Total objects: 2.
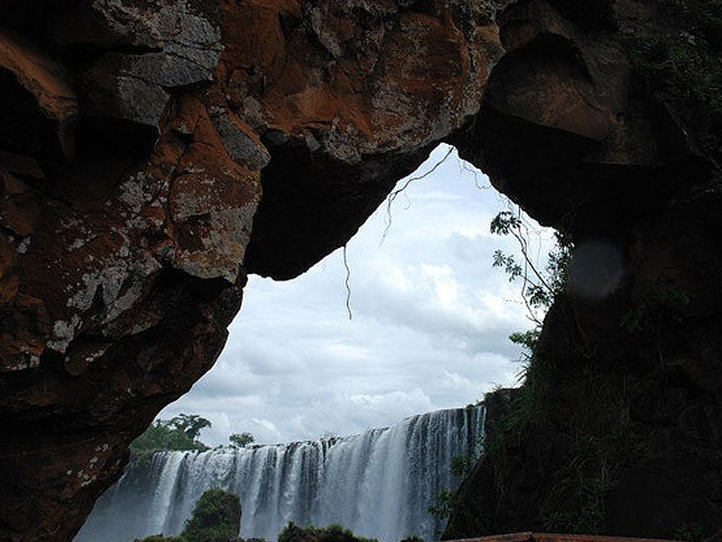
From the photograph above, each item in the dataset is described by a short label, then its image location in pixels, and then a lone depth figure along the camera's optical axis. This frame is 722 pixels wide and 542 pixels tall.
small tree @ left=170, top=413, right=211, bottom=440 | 44.75
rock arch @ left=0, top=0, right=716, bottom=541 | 4.41
